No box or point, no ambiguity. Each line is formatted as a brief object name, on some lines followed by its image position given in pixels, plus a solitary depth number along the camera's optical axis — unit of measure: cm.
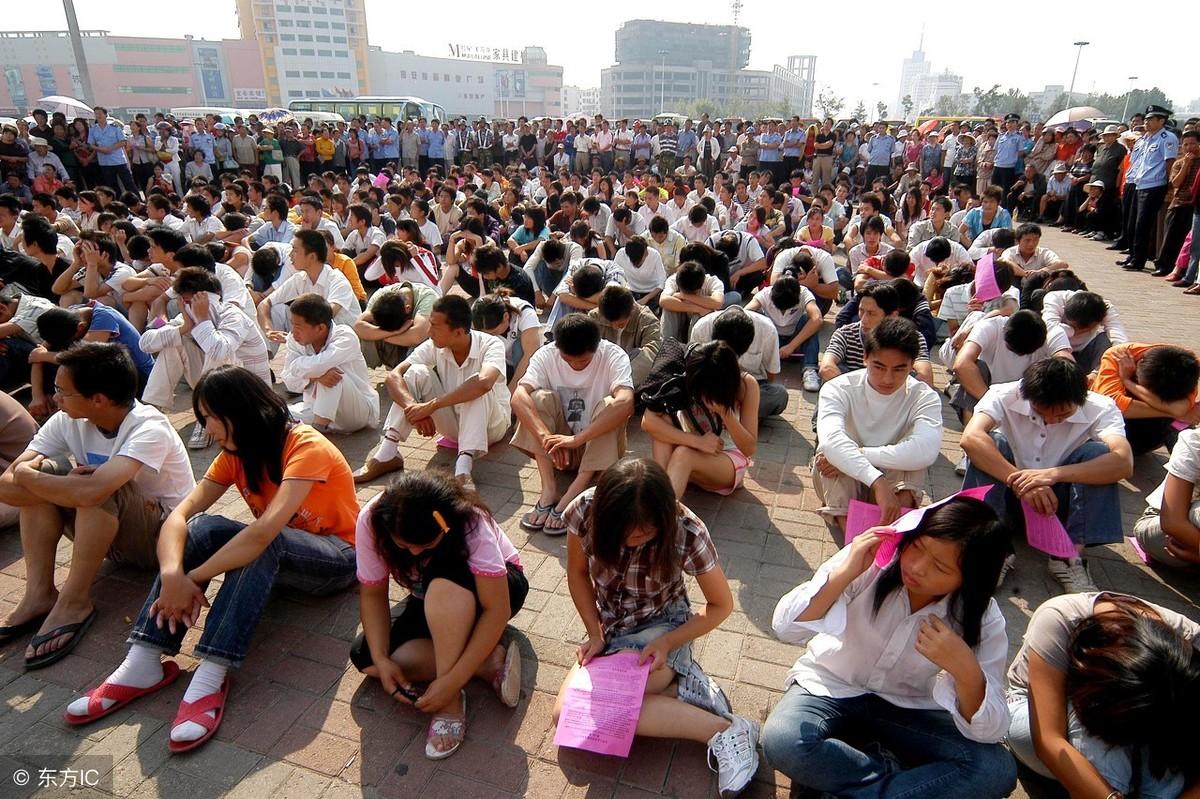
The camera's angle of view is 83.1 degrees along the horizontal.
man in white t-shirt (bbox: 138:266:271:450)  484
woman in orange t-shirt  256
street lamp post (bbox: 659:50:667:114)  10094
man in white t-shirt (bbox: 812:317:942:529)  331
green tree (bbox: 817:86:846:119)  7056
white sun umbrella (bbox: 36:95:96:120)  1839
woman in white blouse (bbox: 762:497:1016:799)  195
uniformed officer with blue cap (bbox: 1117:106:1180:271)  961
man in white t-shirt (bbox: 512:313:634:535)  384
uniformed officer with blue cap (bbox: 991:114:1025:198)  1439
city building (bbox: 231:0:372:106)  7806
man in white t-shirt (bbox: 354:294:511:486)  418
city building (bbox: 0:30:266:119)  6562
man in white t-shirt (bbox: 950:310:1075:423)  441
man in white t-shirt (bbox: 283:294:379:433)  456
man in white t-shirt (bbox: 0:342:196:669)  281
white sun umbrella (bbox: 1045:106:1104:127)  1983
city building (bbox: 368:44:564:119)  8662
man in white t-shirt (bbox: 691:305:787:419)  493
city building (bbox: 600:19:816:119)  10419
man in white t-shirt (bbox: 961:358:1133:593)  314
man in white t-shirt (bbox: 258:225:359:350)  568
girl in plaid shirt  216
